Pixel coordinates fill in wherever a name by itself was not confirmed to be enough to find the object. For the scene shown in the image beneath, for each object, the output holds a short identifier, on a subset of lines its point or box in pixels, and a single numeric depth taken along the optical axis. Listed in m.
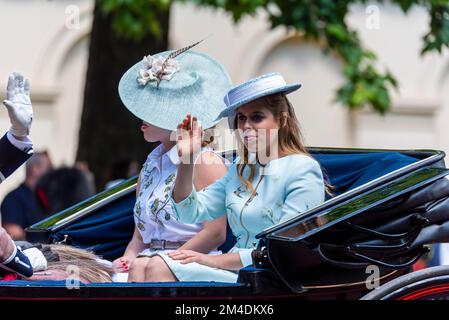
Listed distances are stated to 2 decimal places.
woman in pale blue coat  9.49
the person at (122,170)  19.39
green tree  20.84
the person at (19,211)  18.16
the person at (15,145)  9.52
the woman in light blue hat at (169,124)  10.34
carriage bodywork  8.80
